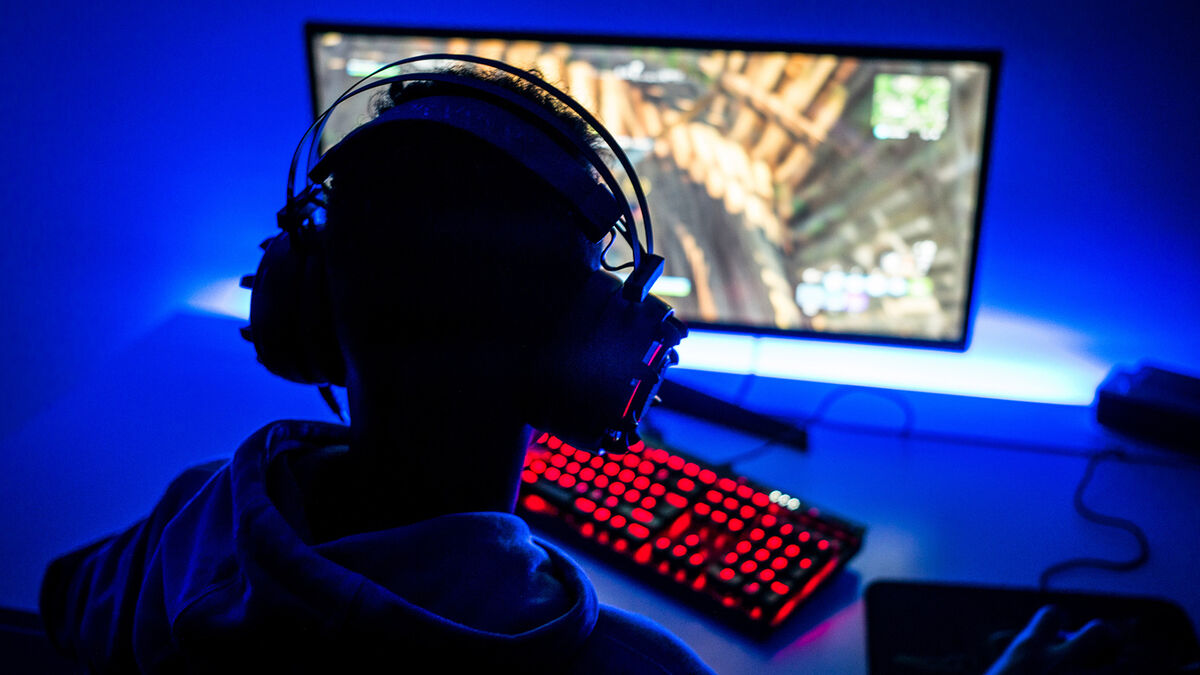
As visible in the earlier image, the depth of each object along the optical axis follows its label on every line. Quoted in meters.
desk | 0.91
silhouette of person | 0.55
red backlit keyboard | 0.93
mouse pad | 0.87
